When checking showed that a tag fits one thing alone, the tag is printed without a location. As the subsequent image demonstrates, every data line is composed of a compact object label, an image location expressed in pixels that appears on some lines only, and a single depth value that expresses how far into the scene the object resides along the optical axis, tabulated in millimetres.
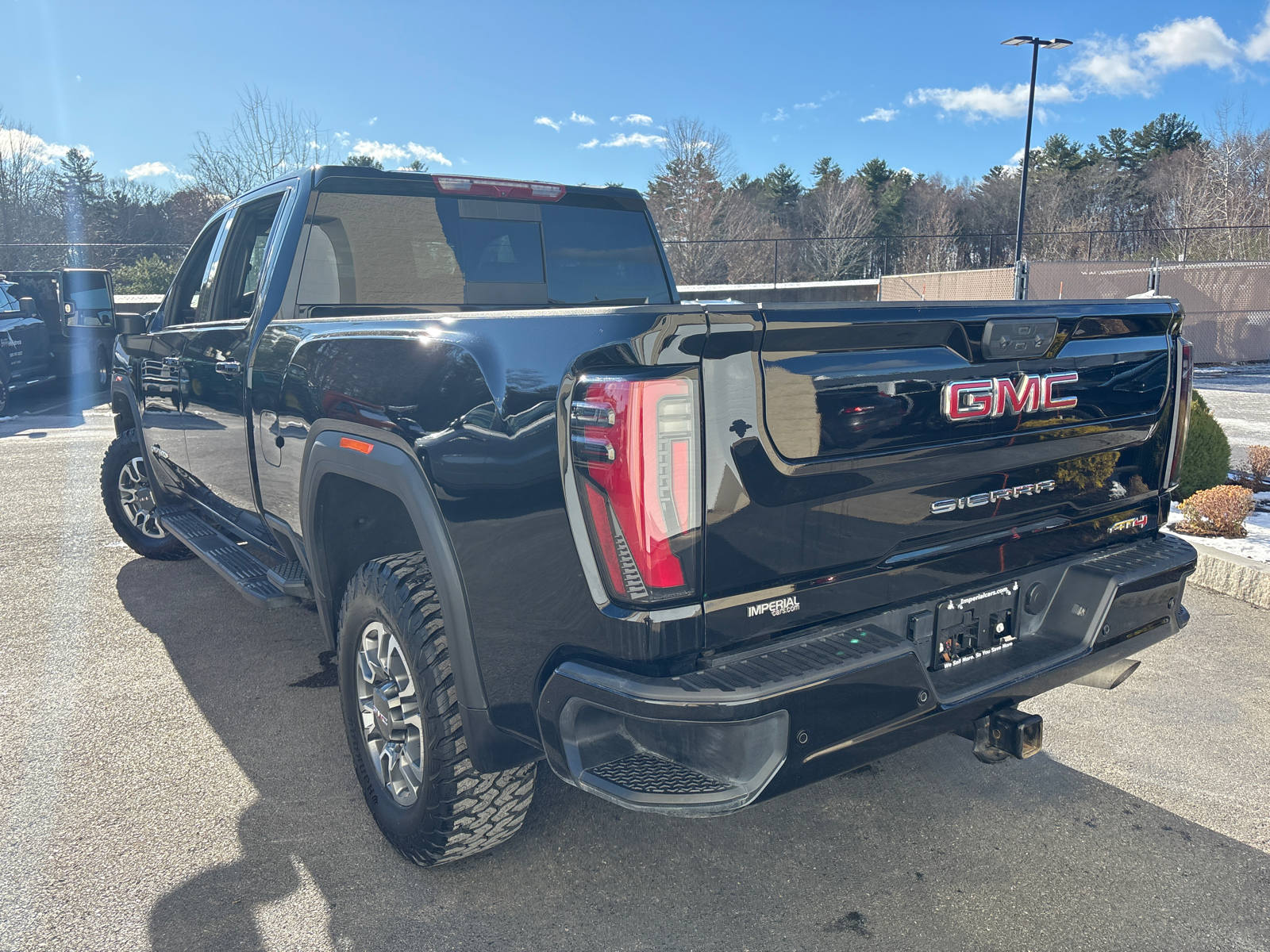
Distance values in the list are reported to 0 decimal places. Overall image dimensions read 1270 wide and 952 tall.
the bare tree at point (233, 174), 27219
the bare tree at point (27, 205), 38188
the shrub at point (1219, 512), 5473
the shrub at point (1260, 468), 7141
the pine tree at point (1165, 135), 71312
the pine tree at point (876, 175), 73438
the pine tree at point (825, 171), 74875
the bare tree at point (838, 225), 39844
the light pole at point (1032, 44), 21297
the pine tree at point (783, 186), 72750
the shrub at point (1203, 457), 6340
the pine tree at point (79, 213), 33000
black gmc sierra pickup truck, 1887
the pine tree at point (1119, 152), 73062
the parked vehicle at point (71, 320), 15109
